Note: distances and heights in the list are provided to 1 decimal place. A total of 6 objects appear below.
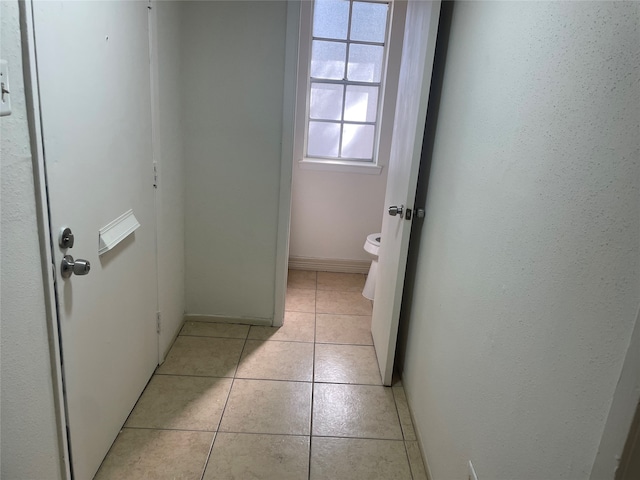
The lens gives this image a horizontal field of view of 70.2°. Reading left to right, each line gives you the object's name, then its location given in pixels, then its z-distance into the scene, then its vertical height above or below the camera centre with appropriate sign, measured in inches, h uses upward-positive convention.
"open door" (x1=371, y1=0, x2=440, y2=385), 70.4 -5.5
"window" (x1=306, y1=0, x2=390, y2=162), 126.0 +13.6
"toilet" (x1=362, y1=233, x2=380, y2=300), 120.3 -36.4
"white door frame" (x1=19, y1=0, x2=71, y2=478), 40.7 -11.1
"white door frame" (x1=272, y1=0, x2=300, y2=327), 87.9 -6.1
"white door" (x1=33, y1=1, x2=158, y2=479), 46.5 -9.7
